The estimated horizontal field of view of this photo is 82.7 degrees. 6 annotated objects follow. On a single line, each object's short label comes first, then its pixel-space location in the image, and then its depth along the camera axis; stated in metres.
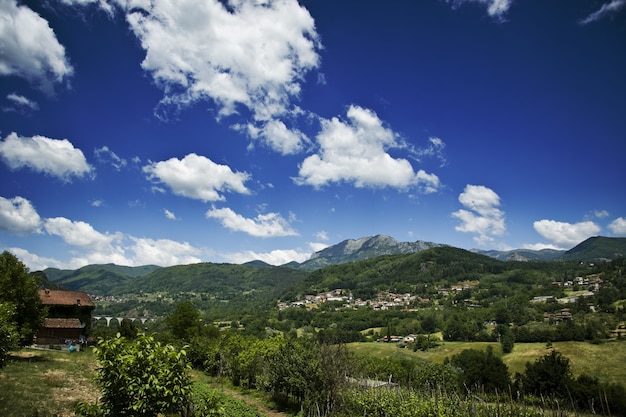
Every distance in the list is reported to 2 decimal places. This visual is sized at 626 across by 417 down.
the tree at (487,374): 54.62
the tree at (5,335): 18.11
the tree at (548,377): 48.78
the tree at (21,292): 29.22
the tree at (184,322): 63.92
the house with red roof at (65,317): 48.41
